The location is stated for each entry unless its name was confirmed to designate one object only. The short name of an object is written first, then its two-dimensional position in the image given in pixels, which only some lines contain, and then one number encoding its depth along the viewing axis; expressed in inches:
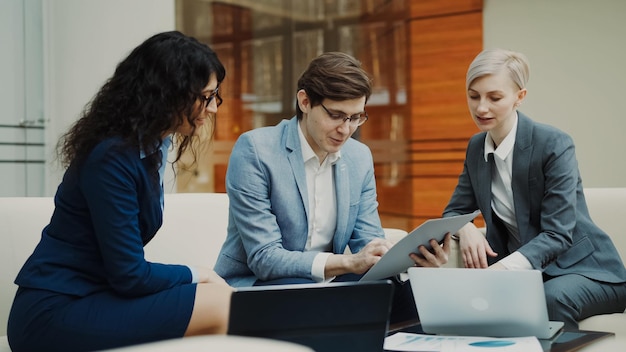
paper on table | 72.6
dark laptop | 61.8
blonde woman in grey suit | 102.0
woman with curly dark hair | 74.8
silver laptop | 76.8
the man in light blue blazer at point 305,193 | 96.2
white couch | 98.7
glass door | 182.5
